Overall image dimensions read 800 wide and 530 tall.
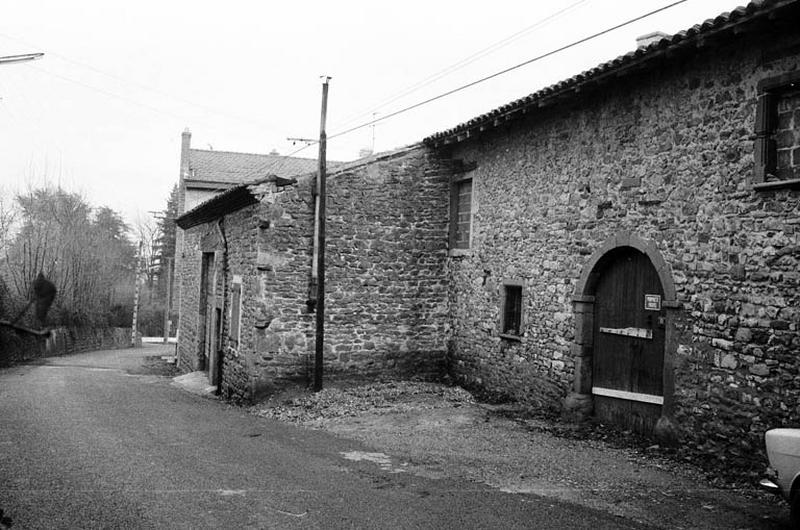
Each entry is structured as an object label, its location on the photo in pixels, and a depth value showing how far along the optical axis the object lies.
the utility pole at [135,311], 32.22
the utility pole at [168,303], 41.12
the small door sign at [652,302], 9.09
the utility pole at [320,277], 13.08
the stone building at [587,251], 7.45
